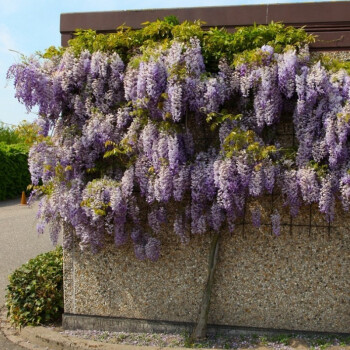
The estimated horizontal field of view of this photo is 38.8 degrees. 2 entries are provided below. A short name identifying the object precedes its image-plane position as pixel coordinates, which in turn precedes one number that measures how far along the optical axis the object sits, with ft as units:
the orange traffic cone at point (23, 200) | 55.06
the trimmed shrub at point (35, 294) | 18.48
